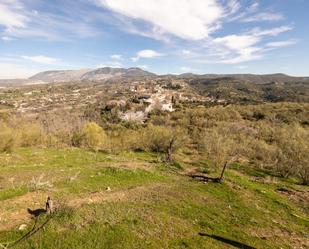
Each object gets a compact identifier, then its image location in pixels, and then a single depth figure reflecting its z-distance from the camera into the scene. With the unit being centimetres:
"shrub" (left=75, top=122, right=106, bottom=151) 3694
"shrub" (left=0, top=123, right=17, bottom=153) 2481
